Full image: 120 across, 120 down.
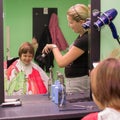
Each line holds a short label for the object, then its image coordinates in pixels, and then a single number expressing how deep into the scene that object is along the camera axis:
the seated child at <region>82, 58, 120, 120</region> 2.78
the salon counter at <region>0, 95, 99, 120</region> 3.30
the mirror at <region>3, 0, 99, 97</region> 3.62
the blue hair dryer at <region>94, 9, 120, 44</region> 3.65
